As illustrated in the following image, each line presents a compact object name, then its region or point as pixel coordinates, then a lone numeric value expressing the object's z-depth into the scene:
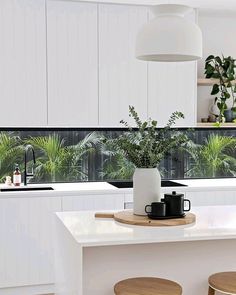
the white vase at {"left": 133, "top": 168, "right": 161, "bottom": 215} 3.22
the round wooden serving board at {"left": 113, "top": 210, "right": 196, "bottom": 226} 3.05
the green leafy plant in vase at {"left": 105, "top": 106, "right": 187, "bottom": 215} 3.22
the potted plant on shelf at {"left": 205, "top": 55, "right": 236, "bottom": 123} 5.50
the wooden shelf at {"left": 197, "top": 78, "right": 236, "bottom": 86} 5.49
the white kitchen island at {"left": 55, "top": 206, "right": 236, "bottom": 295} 2.79
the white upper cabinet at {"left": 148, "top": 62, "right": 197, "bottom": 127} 5.24
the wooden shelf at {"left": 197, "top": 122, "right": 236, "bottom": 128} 5.46
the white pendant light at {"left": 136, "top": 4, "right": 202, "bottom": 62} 2.89
